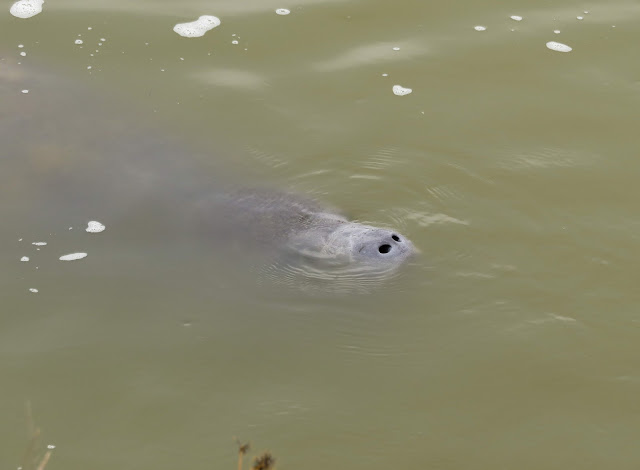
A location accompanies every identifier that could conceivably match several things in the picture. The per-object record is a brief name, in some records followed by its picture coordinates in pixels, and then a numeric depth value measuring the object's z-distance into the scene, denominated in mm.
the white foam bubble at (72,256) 9508
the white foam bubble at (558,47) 13504
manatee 9047
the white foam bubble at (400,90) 12523
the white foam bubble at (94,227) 9867
